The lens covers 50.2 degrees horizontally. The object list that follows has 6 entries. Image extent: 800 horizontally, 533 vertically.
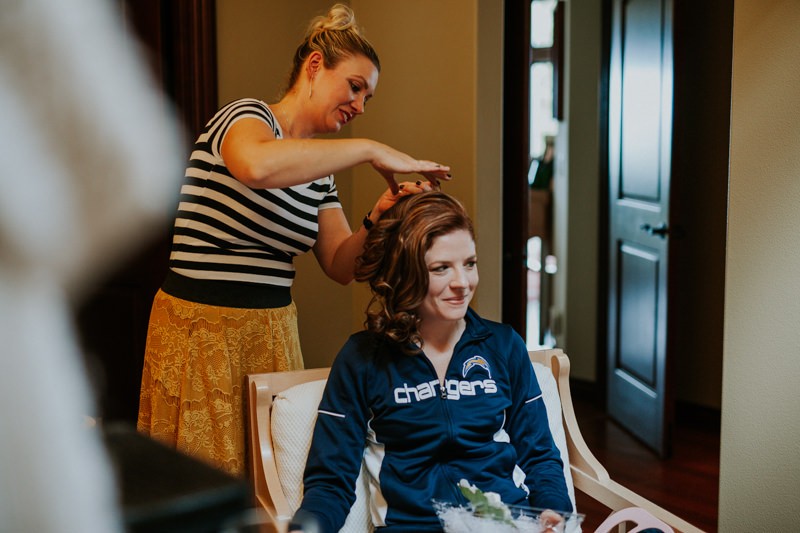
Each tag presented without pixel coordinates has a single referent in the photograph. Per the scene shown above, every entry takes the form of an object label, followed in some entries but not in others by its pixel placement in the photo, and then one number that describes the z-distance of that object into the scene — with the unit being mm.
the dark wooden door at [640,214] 3627
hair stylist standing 1753
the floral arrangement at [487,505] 1283
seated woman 1596
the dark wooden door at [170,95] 2959
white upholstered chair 1650
